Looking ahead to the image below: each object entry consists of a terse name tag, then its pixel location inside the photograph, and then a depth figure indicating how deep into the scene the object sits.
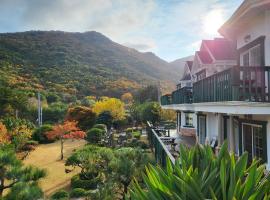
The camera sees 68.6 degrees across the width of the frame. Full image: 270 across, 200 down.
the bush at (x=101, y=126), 24.87
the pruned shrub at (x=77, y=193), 10.16
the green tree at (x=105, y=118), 27.92
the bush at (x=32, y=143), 20.50
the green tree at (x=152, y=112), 24.98
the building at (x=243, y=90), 5.52
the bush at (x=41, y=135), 24.34
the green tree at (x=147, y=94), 41.62
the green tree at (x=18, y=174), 5.48
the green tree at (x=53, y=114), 33.93
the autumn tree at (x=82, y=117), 27.74
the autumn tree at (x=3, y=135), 15.07
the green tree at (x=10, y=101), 28.13
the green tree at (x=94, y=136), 22.26
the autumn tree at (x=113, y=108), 29.10
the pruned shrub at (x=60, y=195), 9.42
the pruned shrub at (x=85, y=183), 11.22
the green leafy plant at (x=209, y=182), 3.19
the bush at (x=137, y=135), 22.48
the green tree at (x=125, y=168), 8.57
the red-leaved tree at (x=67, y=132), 18.95
